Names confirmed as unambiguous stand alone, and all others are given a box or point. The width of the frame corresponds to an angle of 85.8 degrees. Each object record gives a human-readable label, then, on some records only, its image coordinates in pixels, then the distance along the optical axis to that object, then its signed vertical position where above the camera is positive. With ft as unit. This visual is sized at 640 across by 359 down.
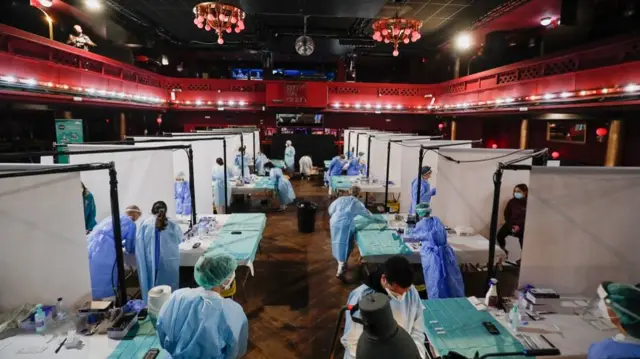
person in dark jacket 19.15 -3.99
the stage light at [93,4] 33.99 +13.22
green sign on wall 31.86 +0.32
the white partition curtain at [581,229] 11.98 -2.96
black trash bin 27.22 -6.06
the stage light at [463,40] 44.37 +13.51
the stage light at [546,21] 34.91 +12.59
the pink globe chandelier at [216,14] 28.25 +10.21
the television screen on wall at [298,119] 58.65 +3.34
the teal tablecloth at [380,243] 15.66 -4.98
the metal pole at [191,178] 17.99 -2.20
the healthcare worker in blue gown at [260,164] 42.27 -3.19
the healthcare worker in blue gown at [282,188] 33.33 -4.77
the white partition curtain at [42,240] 10.05 -3.21
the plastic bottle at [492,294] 11.36 -5.00
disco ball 41.89 +11.44
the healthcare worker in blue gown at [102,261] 14.20 -5.21
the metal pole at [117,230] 10.53 -2.99
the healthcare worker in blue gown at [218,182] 29.14 -3.80
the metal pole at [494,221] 11.12 -2.61
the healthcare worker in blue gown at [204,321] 7.90 -4.31
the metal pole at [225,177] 23.01 -2.76
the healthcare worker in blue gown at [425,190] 23.20 -3.28
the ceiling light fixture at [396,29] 31.71 +10.40
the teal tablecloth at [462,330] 9.31 -5.46
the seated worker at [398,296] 8.20 -3.90
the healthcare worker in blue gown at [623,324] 7.00 -3.67
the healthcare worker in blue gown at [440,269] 13.71 -5.06
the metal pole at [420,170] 18.53 -1.59
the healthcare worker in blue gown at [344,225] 19.20 -4.71
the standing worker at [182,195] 24.80 -4.22
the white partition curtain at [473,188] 19.72 -2.59
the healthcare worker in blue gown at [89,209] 18.29 -4.01
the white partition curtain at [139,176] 18.93 -2.27
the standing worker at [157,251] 14.20 -4.74
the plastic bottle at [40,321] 9.70 -5.26
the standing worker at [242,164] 33.42 -2.82
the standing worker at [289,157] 51.07 -2.72
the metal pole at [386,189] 26.43 -3.87
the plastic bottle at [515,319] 10.25 -5.23
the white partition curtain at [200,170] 25.98 -2.54
